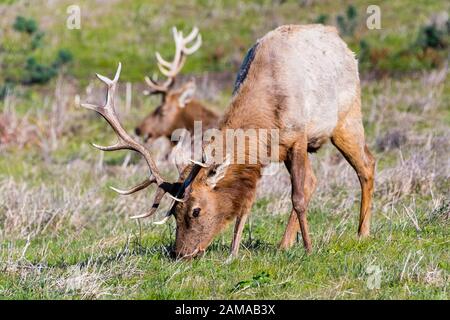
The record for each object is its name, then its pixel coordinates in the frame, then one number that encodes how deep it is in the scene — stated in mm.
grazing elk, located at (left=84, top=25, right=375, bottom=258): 7508
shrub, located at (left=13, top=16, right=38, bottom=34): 25016
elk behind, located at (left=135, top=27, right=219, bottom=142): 15336
